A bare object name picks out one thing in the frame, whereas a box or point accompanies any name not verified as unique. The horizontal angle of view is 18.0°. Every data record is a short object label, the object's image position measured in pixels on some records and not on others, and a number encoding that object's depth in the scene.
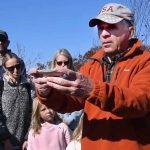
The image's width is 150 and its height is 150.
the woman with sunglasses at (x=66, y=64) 5.89
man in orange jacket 2.72
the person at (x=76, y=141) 5.10
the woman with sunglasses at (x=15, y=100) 6.13
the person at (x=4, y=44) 6.60
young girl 5.75
